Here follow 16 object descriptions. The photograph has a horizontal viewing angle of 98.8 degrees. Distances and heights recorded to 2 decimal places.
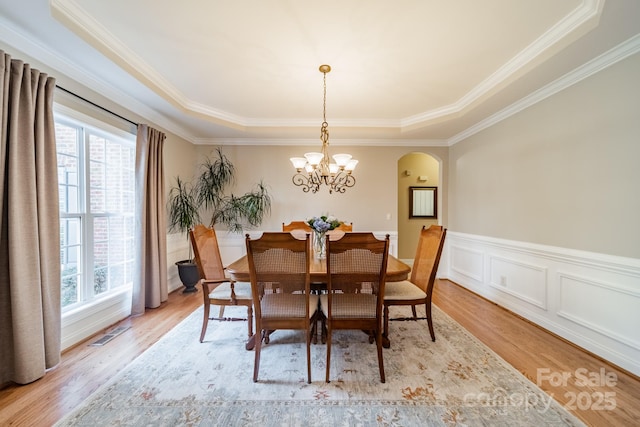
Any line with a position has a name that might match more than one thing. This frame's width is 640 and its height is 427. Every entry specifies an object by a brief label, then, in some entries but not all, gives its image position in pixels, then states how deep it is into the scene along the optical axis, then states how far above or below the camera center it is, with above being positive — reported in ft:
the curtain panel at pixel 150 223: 10.48 -0.60
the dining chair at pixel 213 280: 7.98 -2.28
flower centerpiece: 8.77 -0.62
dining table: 6.93 -1.68
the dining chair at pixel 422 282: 8.14 -2.42
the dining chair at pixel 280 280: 6.11 -1.68
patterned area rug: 5.41 -4.15
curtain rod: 7.76 +3.35
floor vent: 8.39 -4.12
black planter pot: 12.96 -3.17
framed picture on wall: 20.61 +0.34
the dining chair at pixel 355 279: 6.20 -1.65
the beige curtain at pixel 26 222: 6.08 -0.30
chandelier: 8.86 +1.51
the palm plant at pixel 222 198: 15.10 +0.56
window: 8.36 -0.05
